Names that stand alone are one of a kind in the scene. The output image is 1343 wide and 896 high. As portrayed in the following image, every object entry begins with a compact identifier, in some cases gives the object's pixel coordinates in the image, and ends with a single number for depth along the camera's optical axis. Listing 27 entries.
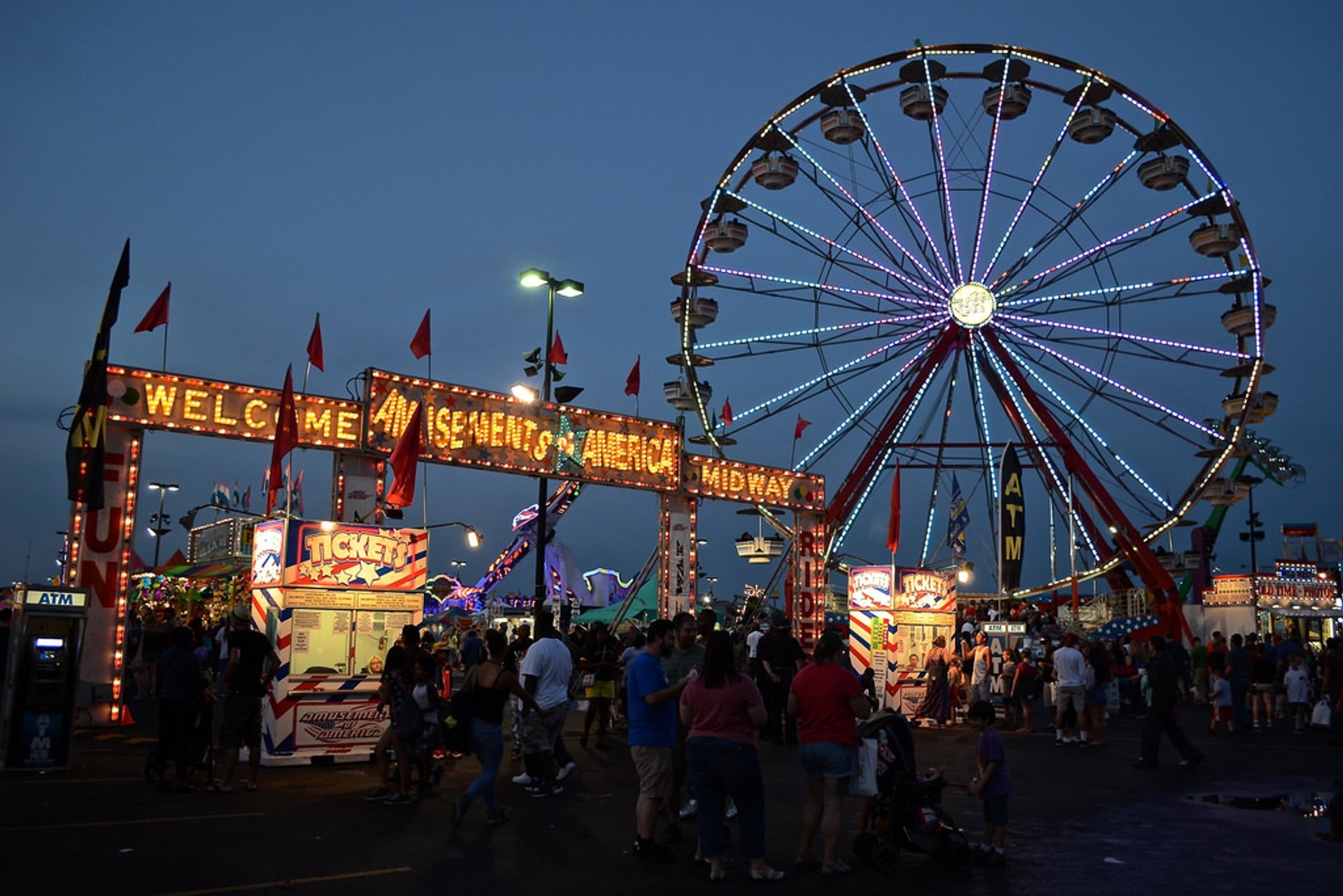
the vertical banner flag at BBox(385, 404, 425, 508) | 19.48
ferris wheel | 27.84
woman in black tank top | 9.72
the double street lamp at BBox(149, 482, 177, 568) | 48.99
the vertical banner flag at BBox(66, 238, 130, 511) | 15.15
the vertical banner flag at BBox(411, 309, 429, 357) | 22.02
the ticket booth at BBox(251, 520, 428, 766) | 13.87
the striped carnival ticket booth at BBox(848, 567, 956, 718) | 21.55
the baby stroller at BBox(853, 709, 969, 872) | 8.34
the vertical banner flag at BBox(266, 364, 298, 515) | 17.83
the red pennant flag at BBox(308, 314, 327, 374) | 19.94
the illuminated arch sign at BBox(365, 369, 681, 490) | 20.61
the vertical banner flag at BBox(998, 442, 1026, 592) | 24.33
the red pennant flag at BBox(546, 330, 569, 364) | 23.52
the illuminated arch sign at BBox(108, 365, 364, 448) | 17.77
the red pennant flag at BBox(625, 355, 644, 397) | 27.30
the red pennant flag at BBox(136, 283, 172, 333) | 18.47
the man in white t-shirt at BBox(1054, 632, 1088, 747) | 17.69
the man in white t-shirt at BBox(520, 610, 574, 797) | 11.55
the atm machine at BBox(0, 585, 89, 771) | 12.28
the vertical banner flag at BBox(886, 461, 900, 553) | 27.48
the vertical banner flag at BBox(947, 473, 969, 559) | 36.44
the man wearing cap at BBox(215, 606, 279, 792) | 11.18
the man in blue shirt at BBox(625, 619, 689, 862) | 8.27
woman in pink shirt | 7.52
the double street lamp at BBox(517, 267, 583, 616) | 20.12
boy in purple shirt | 8.57
